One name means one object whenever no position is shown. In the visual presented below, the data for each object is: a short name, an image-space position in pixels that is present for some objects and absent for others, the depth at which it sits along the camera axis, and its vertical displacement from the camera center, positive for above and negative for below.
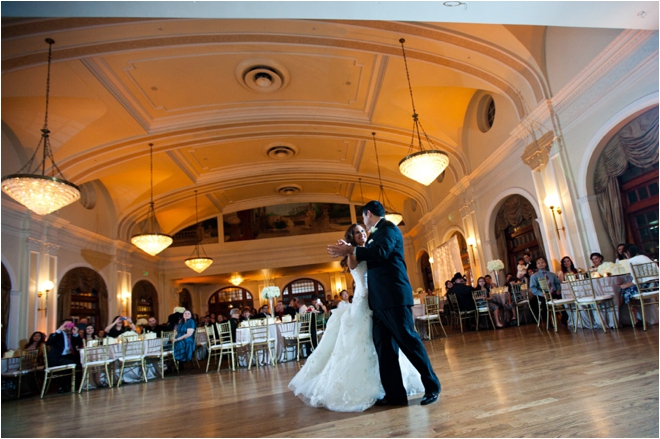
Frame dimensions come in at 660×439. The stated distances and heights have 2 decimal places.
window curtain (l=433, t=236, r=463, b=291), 12.89 +0.93
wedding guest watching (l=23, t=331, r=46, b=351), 8.24 -0.05
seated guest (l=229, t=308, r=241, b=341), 9.05 -0.12
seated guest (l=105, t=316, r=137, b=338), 8.03 +0.01
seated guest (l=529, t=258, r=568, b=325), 6.98 -0.07
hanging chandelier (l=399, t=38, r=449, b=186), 7.62 +2.35
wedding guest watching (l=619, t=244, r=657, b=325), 5.33 -0.23
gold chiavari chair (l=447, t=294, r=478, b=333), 8.89 -0.49
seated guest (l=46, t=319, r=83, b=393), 6.75 -0.21
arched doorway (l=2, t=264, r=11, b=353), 8.47 +0.85
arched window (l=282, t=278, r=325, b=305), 21.55 +0.89
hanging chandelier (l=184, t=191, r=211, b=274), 14.23 +1.91
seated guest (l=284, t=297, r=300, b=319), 9.50 -0.06
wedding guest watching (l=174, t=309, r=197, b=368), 7.55 -0.34
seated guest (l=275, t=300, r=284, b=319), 9.53 -0.02
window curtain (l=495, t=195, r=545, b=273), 8.98 +1.43
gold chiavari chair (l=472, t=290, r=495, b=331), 8.70 -0.37
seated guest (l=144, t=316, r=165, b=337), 9.90 -0.08
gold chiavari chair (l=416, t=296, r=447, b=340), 7.62 -0.36
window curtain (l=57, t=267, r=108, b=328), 10.74 +1.27
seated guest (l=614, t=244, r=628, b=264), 6.04 +0.23
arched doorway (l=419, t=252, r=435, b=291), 17.37 +0.90
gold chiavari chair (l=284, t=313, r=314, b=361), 7.49 -0.49
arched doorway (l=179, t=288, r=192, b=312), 19.80 +1.03
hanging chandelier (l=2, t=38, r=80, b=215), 6.16 +2.22
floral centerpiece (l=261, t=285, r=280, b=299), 8.33 +0.35
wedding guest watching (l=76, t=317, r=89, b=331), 10.02 +0.21
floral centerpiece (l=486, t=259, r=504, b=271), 9.46 +0.41
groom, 2.66 -0.09
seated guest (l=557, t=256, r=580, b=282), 6.92 +0.14
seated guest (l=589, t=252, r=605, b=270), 6.31 +0.18
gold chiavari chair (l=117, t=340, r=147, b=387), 6.59 -0.42
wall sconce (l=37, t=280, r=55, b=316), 9.74 +1.13
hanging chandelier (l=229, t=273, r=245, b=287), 18.98 +1.63
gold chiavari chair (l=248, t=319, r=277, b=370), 7.01 -0.47
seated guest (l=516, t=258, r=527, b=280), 8.30 +0.20
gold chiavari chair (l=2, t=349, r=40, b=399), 6.96 -0.45
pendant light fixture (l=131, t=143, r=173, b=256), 11.14 +2.24
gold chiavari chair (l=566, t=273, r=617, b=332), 5.50 -0.33
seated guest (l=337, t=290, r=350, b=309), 9.66 +0.14
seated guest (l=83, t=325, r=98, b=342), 8.31 +0.00
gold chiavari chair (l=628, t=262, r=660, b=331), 4.94 -0.12
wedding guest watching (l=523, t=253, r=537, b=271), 8.36 +0.32
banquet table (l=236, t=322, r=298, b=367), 7.53 -0.50
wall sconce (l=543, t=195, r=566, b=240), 7.50 +1.28
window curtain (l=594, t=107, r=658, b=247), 5.80 +1.59
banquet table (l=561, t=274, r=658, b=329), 5.41 -0.42
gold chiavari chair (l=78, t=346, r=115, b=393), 6.36 -0.42
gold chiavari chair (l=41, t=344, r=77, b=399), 6.34 -0.50
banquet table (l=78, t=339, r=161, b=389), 6.79 -0.73
